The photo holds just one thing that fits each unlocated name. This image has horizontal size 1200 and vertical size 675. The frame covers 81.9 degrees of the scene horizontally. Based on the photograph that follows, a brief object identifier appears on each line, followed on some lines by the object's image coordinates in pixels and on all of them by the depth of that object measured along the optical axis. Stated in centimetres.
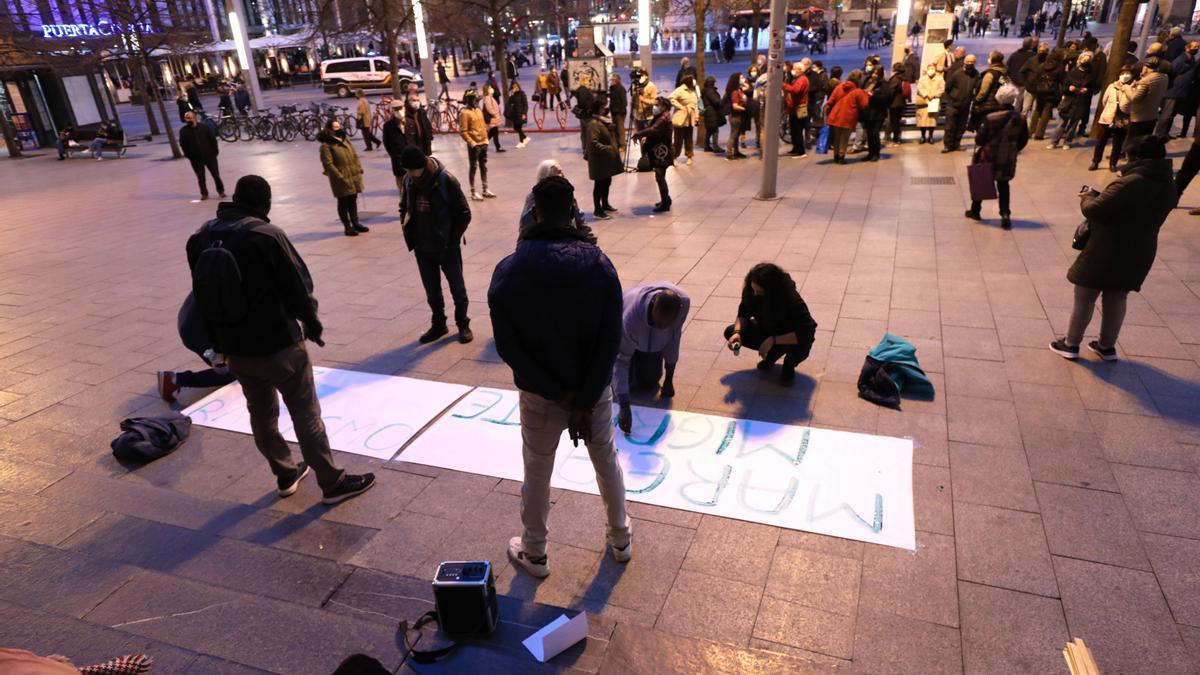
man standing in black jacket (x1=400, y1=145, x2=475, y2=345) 604
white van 3772
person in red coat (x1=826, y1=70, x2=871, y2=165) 1311
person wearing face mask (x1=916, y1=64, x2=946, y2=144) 1446
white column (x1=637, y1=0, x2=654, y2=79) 1719
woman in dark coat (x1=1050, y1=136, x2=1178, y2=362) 495
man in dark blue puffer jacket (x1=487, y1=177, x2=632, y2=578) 282
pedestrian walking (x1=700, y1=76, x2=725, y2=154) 1478
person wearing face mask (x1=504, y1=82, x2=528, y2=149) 1756
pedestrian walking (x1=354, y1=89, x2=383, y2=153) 1733
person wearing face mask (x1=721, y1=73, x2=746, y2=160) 1440
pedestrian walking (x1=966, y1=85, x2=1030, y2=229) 850
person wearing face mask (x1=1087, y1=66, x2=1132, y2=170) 1065
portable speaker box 282
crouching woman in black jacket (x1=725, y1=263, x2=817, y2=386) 500
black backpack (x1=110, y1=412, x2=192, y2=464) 479
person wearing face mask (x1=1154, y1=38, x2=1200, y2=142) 1204
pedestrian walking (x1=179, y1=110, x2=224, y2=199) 1252
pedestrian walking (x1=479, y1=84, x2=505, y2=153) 1503
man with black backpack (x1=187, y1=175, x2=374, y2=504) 349
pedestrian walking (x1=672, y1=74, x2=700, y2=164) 1316
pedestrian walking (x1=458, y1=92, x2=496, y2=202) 1176
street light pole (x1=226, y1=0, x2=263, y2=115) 2489
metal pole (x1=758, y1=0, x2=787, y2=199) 996
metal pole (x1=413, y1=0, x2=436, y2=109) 2267
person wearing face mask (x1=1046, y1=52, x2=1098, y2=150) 1299
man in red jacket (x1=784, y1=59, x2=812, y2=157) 1370
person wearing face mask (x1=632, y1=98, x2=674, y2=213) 1059
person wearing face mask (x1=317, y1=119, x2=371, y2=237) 982
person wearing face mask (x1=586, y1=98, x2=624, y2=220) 984
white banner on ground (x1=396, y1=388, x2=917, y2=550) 389
